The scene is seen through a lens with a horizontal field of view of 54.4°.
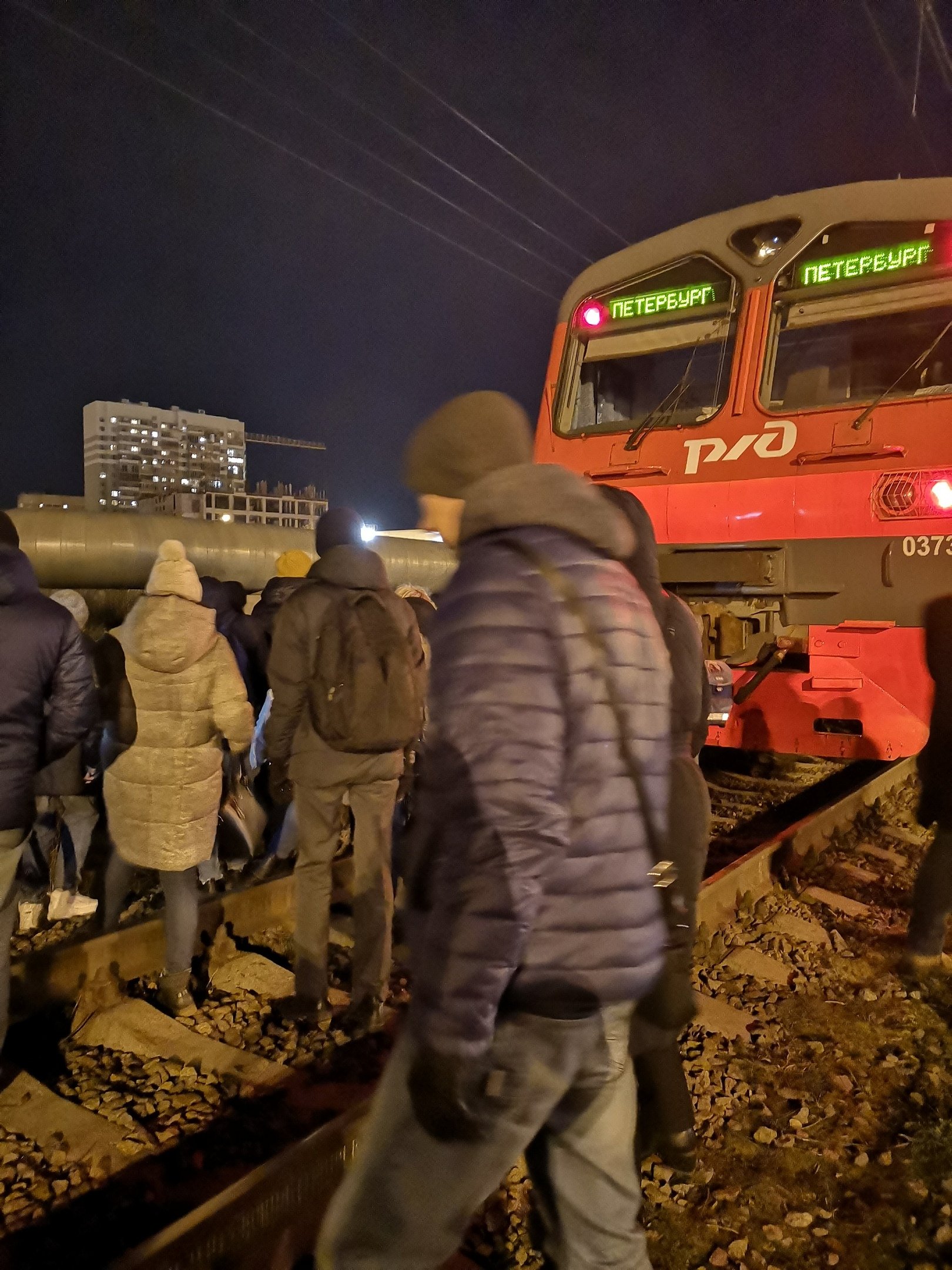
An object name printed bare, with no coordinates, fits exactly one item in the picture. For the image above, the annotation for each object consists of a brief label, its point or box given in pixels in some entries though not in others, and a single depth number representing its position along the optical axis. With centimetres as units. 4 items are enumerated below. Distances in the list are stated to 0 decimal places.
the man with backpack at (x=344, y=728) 341
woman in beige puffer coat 350
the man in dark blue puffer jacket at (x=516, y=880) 141
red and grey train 562
